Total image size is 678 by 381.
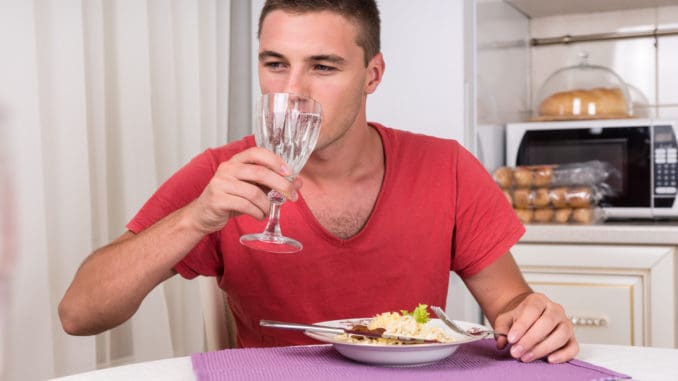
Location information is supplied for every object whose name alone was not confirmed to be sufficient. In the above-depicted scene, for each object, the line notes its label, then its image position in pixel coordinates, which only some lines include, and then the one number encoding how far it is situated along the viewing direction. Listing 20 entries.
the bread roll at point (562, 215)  2.72
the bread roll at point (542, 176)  2.80
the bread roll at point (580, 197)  2.73
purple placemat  1.03
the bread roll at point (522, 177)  2.82
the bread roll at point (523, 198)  2.78
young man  1.41
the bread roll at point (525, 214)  2.74
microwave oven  2.73
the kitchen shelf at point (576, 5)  3.14
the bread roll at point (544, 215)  2.74
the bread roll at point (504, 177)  2.85
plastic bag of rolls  2.74
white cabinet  2.47
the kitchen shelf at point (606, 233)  2.46
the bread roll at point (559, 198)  2.75
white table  1.08
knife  1.08
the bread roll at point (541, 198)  2.76
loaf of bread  2.96
